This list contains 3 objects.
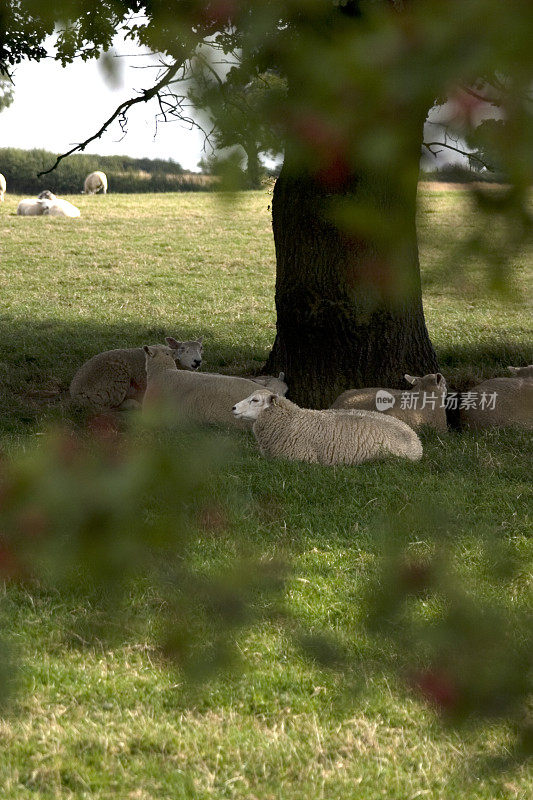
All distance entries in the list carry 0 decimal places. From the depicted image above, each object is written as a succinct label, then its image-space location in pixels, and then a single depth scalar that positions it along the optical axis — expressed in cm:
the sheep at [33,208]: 5712
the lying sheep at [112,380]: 1881
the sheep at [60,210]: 5656
